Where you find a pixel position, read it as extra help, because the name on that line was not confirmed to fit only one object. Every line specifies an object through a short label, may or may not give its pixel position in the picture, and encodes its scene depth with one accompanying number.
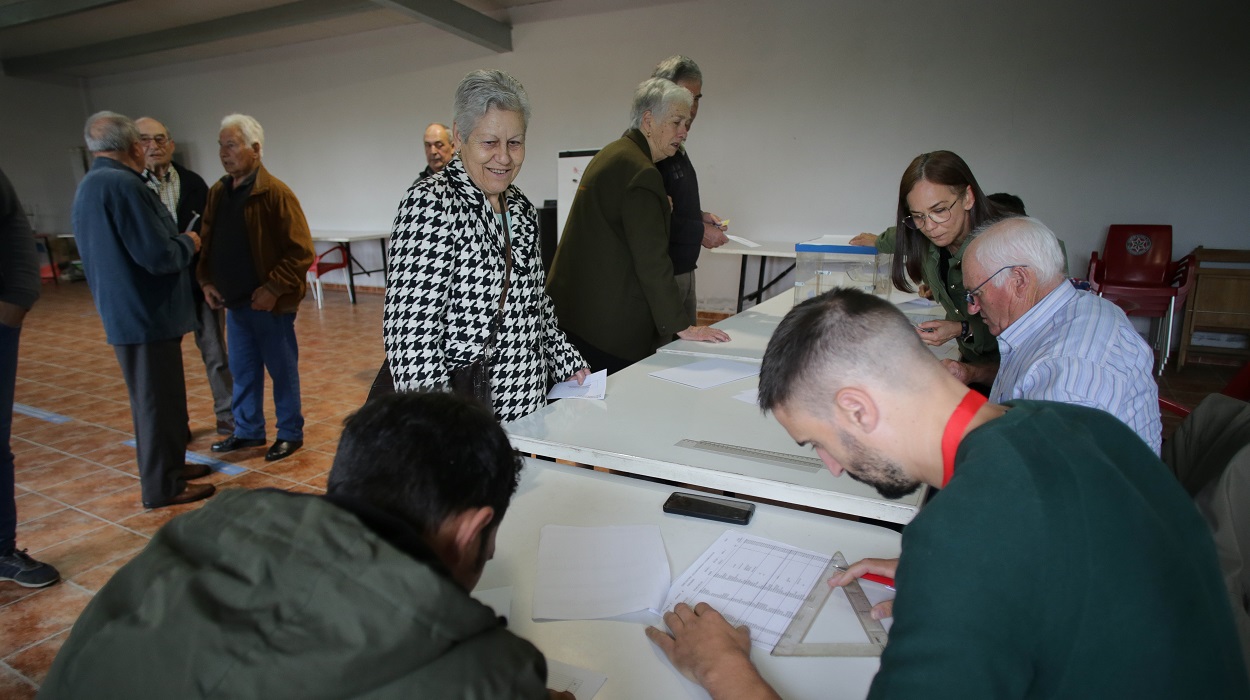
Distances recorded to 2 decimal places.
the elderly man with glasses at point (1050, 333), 1.38
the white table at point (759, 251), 5.64
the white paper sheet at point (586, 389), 1.94
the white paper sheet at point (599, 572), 1.04
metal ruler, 1.46
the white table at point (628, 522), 0.89
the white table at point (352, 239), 7.82
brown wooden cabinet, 4.87
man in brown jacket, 3.27
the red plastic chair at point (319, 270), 7.86
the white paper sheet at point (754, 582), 1.01
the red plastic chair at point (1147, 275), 4.86
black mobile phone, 1.29
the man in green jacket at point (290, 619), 0.51
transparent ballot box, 3.61
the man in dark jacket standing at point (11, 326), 2.20
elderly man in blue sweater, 2.63
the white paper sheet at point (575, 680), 0.86
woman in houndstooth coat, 1.58
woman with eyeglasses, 2.13
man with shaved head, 0.64
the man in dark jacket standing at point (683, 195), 2.72
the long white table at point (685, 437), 1.34
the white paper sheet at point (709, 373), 2.09
